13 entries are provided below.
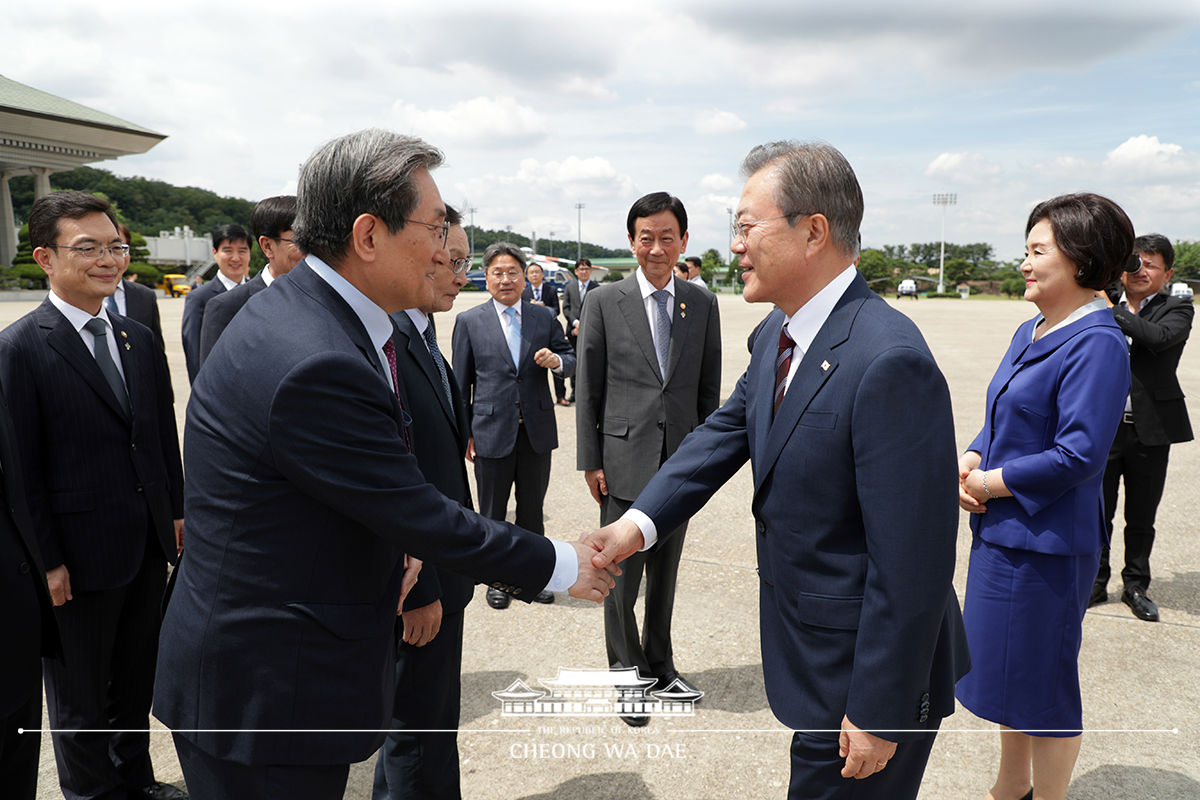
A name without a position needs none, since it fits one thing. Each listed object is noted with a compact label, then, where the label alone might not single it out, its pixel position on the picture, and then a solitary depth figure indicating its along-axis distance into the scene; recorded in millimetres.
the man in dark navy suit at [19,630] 2158
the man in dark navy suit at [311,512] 1663
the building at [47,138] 41438
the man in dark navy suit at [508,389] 5281
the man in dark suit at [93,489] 2859
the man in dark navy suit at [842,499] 1773
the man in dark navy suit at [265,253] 4480
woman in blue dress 2668
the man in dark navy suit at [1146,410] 4734
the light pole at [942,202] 80250
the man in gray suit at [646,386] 3982
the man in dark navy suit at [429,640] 2596
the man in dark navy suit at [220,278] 5601
